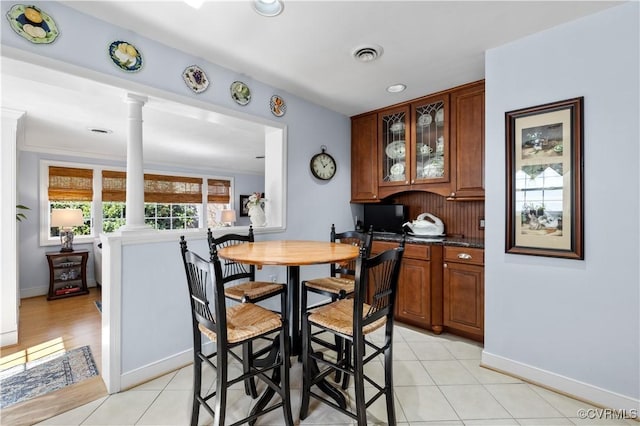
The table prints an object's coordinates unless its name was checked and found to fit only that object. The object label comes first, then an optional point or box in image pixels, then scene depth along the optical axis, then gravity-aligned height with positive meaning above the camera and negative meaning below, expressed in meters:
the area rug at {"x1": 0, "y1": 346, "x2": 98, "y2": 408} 1.92 -1.22
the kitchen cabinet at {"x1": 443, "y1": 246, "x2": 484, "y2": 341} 2.50 -0.70
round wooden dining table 1.52 -0.25
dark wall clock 3.24 +0.56
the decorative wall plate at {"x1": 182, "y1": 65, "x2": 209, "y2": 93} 2.20 +1.06
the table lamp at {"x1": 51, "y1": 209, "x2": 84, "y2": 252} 4.24 -0.13
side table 4.22 -0.92
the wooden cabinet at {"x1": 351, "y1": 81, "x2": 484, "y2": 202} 2.71 +0.71
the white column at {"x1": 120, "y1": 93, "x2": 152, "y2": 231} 2.00 +0.33
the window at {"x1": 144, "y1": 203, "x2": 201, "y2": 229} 6.02 -0.04
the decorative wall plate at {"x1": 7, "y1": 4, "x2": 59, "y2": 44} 1.53 +1.05
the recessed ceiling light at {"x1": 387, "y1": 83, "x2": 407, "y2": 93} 2.77 +1.24
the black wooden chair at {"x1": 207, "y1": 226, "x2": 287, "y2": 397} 1.84 -0.53
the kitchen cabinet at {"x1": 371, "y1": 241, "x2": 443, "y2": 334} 2.74 -0.74
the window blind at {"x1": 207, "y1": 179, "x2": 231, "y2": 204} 6.70 +0.54
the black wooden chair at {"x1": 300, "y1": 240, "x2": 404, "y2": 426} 1.39 -0.58
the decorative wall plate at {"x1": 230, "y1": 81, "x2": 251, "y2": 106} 2.49 +1.07
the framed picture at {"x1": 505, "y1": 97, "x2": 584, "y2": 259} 1.85 +0.23
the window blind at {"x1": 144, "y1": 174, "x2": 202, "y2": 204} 5.80 +0.52
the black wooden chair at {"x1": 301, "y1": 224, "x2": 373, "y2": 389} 1.89 -0.51
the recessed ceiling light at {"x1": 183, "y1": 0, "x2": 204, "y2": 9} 1.50 +1.12
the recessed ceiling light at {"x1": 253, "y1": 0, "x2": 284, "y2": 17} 1.66 +1.22
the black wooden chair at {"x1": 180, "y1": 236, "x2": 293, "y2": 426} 1.33 -0.59
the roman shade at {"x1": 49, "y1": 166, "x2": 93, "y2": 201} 4.60 +0.49
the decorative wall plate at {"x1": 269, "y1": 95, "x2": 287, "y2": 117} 2.79 +1.07
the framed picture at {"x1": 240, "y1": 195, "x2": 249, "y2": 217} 7.18 +0.18
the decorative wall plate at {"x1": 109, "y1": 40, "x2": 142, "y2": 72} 1.85 +1.05
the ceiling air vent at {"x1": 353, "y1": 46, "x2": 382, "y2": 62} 2.13 +1.23
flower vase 2.82 -0.02
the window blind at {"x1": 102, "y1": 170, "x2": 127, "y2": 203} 5.15 +0.51
